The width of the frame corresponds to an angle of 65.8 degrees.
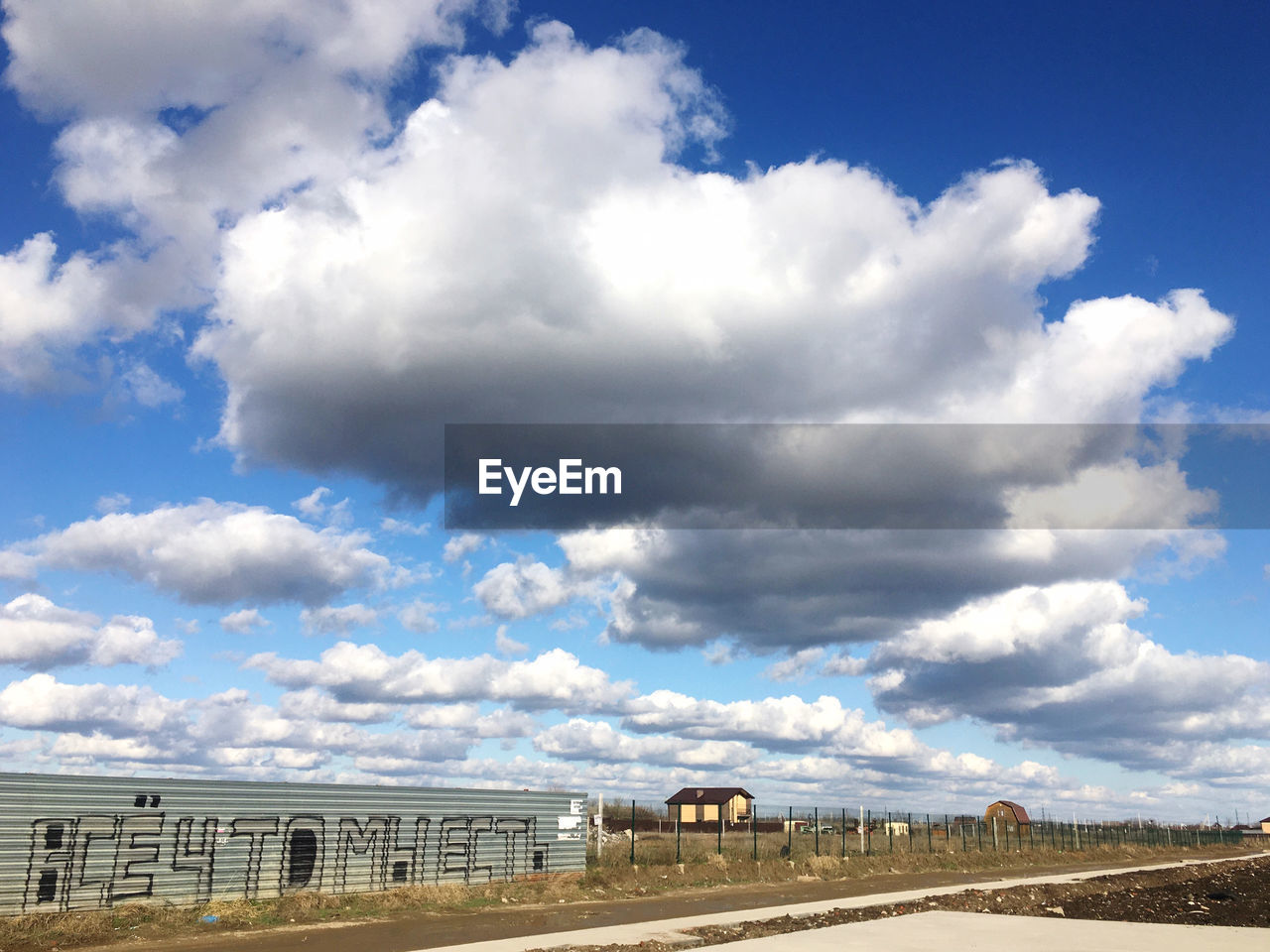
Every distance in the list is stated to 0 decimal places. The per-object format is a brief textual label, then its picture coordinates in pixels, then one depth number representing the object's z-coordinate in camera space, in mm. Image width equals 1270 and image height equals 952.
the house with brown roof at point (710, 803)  92000
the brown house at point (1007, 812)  105500
